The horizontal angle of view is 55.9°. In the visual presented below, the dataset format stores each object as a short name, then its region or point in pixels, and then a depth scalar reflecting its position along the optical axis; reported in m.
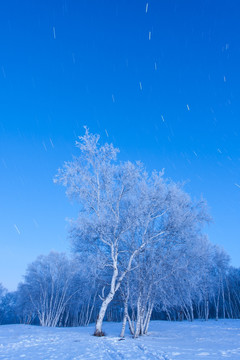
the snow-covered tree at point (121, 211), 14.48
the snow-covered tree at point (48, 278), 34.69
